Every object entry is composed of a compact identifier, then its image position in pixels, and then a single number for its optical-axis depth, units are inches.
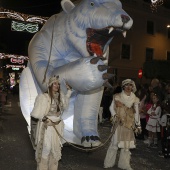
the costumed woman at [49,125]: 150.3
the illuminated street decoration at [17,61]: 1240.1
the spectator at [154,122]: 261.0
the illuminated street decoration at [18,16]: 299.8
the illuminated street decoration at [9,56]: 903.3
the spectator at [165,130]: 223.6
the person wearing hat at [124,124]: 180.9
